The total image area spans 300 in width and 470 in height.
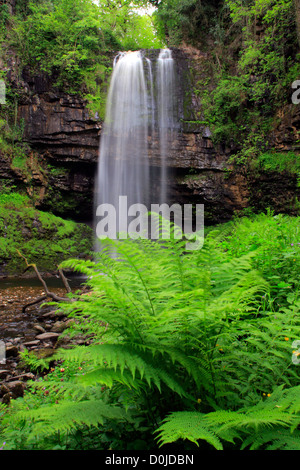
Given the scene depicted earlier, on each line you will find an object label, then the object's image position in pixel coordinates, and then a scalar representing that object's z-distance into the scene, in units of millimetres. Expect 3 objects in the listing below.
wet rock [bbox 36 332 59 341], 5074
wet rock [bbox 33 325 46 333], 5586
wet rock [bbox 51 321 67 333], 5578
